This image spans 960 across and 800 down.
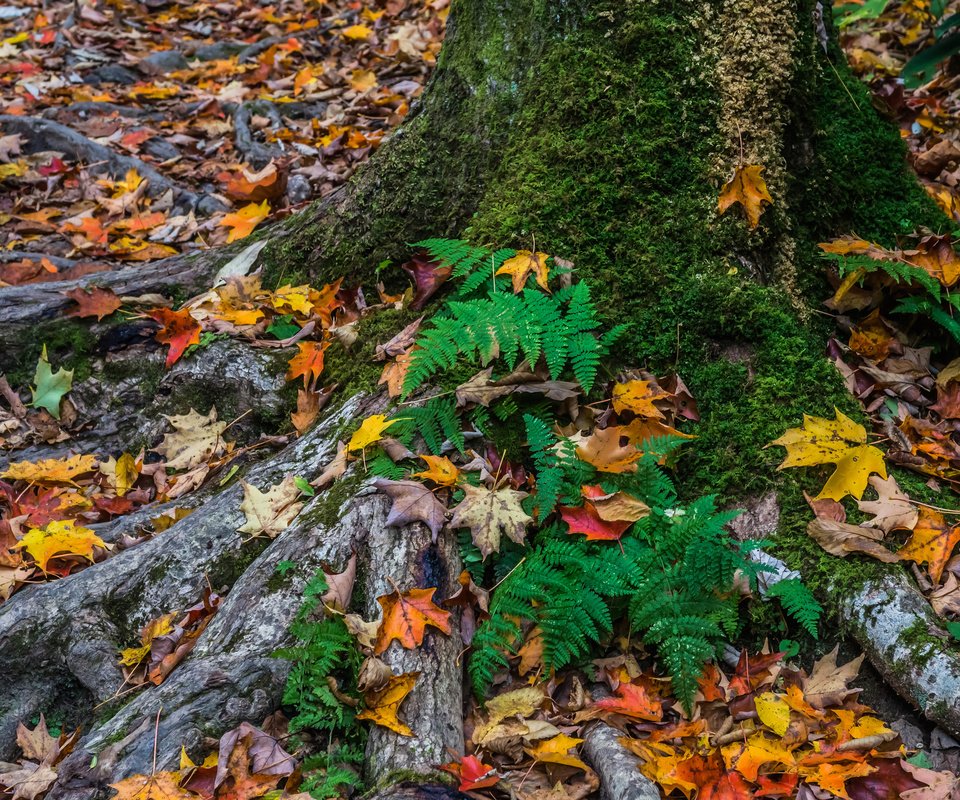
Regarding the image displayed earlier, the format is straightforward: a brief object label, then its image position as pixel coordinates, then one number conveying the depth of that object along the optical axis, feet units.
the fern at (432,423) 9.35
